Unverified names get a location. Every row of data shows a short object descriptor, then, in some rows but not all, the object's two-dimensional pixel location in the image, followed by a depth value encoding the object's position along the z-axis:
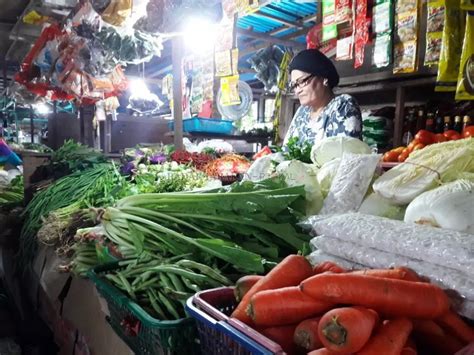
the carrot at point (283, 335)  0.87
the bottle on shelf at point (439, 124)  3.47
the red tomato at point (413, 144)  2.70
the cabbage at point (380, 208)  1.49
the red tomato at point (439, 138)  2.81
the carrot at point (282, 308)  0.86
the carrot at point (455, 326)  0.85
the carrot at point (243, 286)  1.02
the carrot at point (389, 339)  0.73
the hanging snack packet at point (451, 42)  2.89
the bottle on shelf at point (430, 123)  3.49
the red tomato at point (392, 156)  2.78
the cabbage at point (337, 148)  1.99
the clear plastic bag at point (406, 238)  0.93
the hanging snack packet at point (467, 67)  2.71
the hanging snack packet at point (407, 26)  3.17
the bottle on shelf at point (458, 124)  3.24
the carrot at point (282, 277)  0.94
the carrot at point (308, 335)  0.80
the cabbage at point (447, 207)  1.12
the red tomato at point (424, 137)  2.82
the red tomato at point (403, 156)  2.60
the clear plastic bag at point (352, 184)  1.61
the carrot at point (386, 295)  0.82
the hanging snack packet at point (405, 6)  3.16
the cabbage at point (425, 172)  1.40
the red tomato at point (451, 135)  2.77
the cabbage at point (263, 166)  2.30
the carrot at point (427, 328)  0.85
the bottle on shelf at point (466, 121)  3.10
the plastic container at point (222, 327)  0.76
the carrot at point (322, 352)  0.74
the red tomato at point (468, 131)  2.60
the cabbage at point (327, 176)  1.83
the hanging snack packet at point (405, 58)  3.22
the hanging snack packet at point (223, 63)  4.50
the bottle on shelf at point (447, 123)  3.37
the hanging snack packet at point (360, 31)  3.40
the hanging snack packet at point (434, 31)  2.99
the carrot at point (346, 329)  0.72
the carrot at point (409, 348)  0.75
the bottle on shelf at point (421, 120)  3.63
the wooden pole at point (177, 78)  4.39
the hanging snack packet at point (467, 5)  2.73
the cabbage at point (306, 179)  1.78
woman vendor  2.90
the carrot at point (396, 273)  0.92
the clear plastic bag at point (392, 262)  0.91
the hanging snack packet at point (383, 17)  3.33
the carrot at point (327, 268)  1.02
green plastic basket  1.04
